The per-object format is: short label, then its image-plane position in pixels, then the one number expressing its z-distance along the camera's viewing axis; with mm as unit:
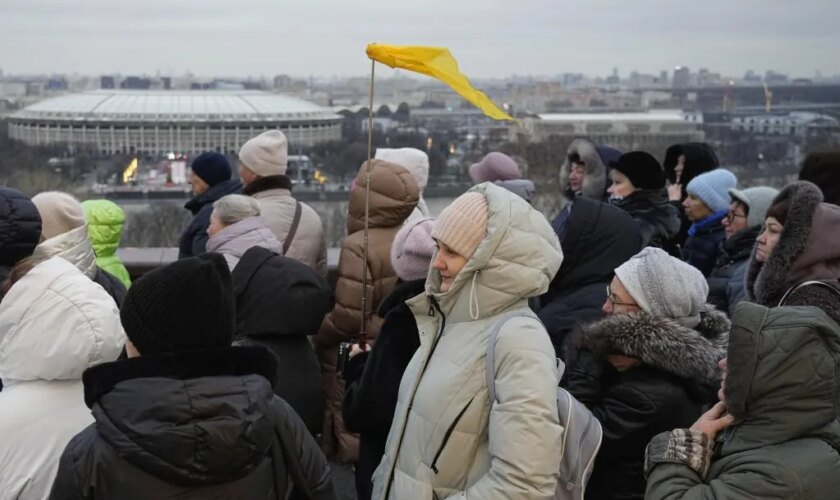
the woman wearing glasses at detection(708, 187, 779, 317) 4980
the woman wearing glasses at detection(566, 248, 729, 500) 3047
